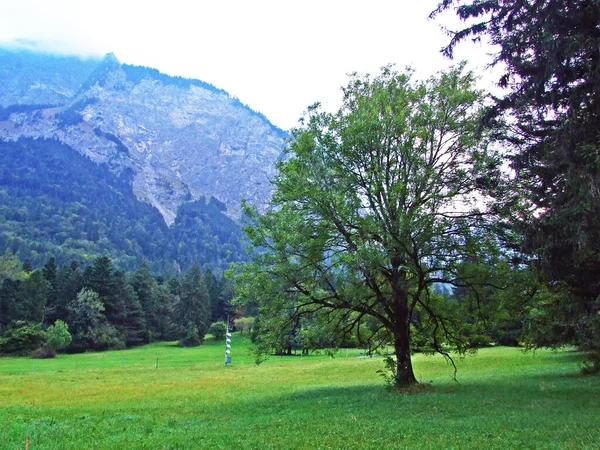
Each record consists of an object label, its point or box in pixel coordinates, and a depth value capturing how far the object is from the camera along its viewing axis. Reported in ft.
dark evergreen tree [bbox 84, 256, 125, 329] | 299.17
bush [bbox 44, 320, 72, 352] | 232.32
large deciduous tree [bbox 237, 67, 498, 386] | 61.11
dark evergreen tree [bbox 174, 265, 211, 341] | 339.77
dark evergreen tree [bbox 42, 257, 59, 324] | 287.28
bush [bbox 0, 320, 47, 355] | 236.02
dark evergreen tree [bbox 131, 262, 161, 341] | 339.77
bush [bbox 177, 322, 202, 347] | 316.40
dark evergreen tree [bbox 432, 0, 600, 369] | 37.47
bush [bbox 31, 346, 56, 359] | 228.35
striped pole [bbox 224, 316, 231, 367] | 174.40
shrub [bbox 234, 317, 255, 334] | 322.63
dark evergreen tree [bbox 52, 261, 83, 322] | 288.71
